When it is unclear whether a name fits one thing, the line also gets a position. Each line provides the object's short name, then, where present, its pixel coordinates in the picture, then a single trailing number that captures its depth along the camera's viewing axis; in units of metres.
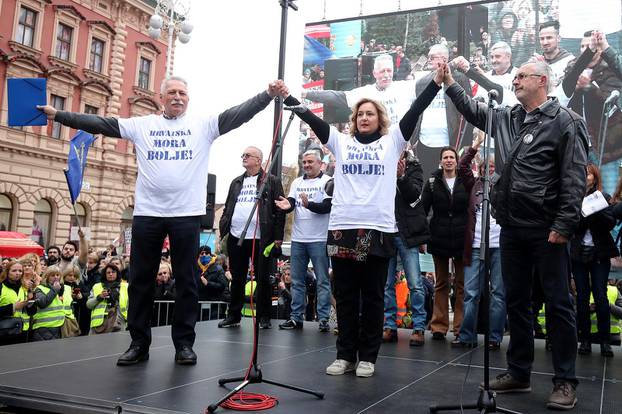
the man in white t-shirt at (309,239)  5.95
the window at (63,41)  25.86
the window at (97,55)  27.52
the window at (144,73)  29.82
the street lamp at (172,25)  16.66
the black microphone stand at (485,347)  2.73
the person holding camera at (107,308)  6.87
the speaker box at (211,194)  7.59
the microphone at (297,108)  3.53
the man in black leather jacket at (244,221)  6.03
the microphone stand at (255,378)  2.87
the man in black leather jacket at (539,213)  3.14
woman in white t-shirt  3.81
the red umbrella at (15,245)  11.94
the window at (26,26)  24.03
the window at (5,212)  23.23
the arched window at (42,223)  24.53
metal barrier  7.84
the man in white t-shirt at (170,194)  4.01
